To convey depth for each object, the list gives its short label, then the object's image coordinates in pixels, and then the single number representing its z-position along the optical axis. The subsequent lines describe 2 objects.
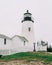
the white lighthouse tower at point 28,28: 15.18
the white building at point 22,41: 12.69
